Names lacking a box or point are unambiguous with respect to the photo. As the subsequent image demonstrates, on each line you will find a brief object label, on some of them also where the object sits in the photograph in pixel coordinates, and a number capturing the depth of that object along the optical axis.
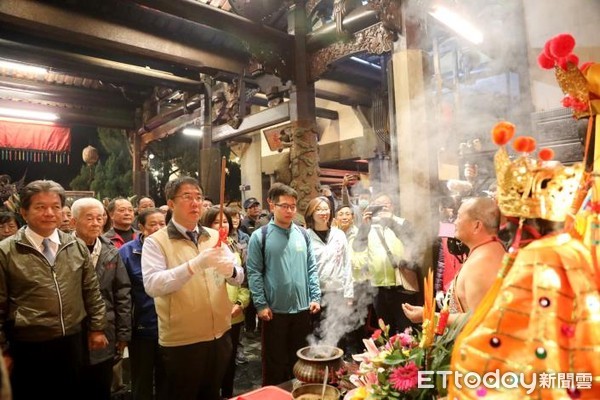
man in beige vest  2.75
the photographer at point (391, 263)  4.60
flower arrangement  1.48
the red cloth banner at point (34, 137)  10.07
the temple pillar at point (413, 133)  4.14
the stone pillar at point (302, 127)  5.61
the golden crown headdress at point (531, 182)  1.11
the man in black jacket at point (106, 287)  3.26
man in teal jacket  3.77
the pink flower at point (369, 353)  1.71
